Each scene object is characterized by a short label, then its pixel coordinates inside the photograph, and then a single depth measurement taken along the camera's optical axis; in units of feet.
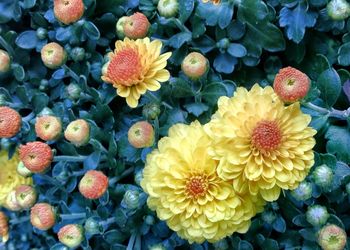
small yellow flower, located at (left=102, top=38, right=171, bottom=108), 0.97
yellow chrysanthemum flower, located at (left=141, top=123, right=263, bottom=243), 0.93
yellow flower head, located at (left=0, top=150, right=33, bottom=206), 1.27
